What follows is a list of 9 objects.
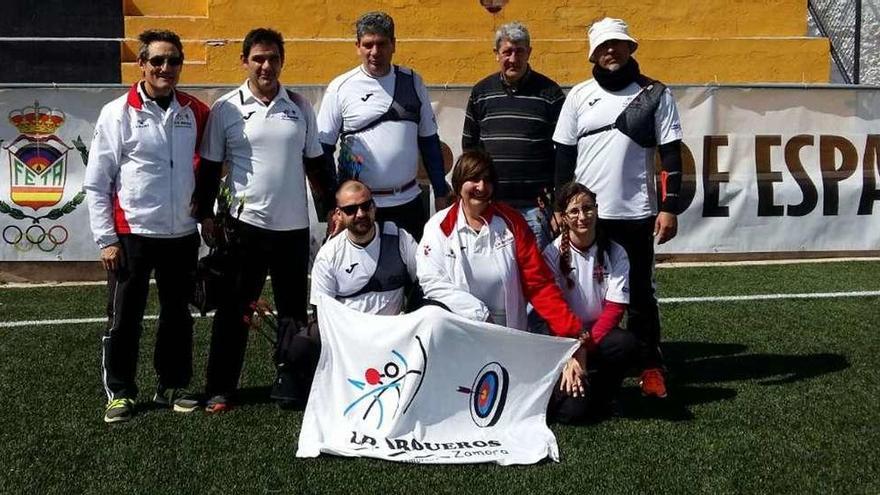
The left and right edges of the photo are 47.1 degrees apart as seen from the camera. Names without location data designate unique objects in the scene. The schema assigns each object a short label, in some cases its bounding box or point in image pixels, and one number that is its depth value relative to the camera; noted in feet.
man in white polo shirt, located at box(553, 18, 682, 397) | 16.65
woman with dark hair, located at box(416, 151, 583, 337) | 15.24
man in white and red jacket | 15.25
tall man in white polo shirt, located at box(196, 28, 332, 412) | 15.58
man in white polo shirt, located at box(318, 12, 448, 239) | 16.42
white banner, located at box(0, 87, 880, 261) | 30.32
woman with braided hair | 15.69
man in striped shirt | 16.85
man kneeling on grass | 15.60
